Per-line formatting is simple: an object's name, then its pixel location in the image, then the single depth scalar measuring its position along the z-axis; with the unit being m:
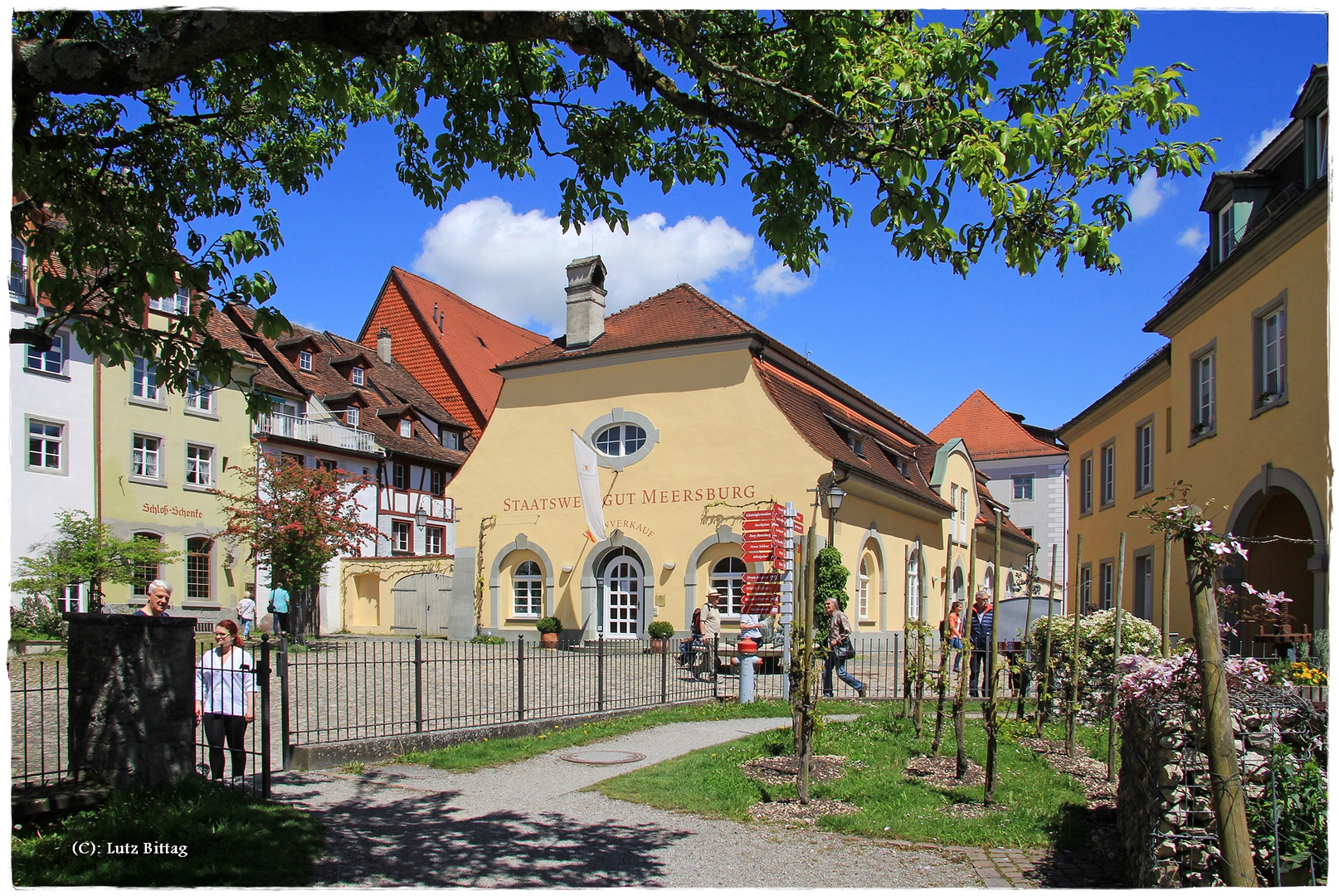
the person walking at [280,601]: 23.03
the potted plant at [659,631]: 24.34
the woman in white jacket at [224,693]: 7.84
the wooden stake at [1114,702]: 7.45
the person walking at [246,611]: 23.27
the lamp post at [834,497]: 16.84
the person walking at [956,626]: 11.86
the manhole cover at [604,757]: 9.74
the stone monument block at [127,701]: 6.61
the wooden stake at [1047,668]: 9.97
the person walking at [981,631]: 14.22
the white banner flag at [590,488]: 25.59
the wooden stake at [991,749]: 7.36
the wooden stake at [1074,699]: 9.34
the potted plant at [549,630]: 25.84
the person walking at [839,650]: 14.69
